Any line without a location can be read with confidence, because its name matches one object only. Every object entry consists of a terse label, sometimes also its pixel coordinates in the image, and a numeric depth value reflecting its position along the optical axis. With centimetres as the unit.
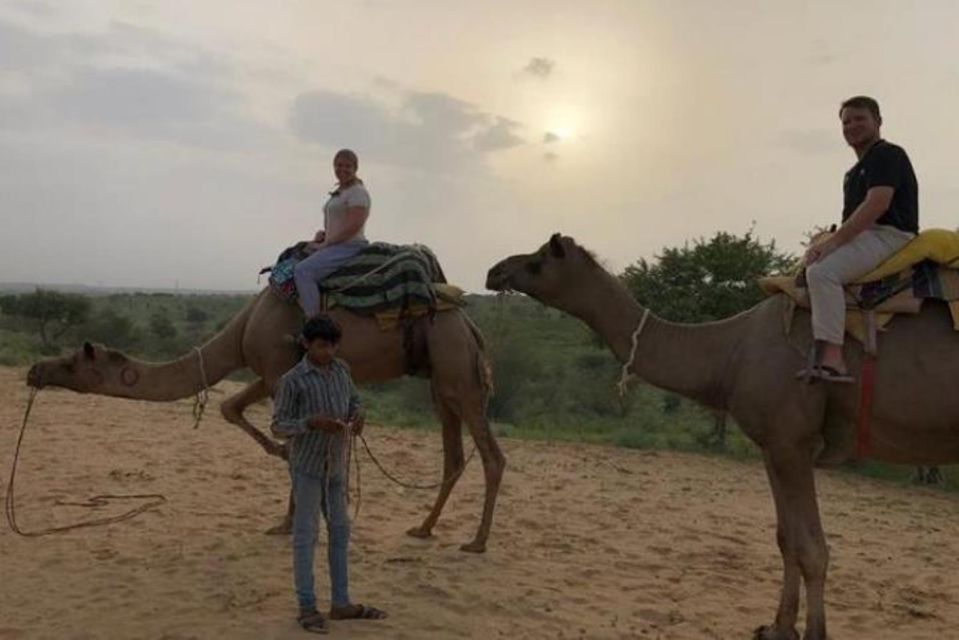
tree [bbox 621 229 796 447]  1778
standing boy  522
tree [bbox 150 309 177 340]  3997
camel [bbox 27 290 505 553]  734
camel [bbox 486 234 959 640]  500
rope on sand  757
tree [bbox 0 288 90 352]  3631
